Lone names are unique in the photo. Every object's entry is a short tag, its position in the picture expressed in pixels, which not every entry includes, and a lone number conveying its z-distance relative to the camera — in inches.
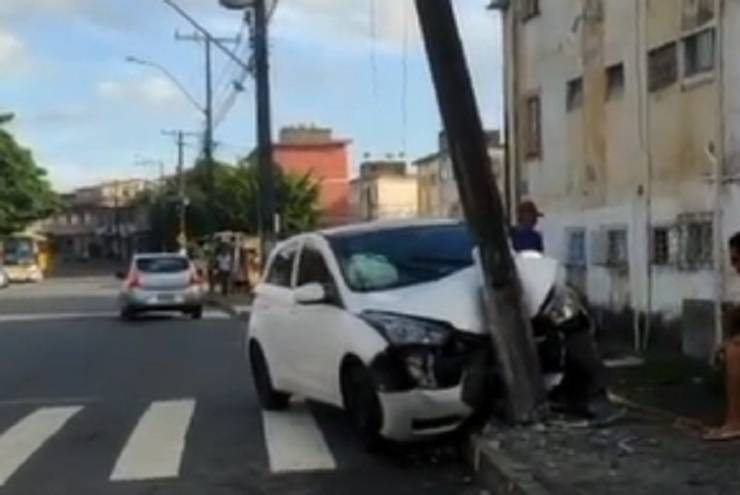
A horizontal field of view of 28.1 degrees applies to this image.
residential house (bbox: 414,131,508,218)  2407.7
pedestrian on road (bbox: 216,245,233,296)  1888.5
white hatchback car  406.9
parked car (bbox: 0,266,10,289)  2977.4
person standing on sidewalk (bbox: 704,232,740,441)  382.9
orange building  4055.6
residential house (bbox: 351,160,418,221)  3452.3
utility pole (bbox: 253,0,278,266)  1347.2
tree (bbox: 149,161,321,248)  3002.0
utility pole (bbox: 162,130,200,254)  3094.5
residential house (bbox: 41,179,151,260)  6141.7
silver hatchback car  1330.0
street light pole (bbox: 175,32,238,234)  2187.5
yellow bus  3452.3
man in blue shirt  588.2
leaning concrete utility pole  421.7
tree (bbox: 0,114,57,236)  3678.6
